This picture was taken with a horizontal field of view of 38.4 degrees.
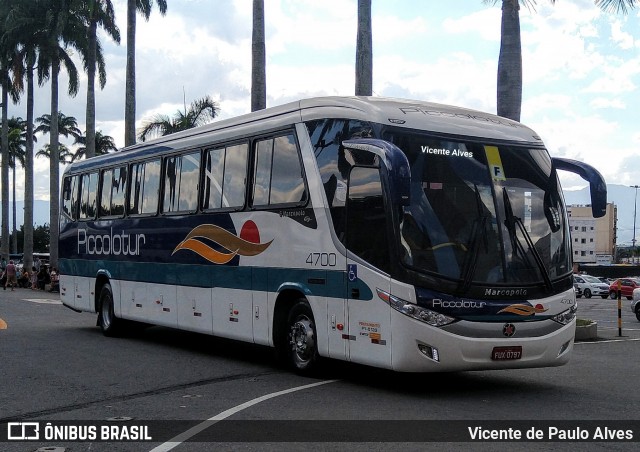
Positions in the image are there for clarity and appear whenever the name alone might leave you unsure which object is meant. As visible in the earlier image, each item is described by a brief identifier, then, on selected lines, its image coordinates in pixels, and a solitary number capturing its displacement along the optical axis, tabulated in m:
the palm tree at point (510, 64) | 20.08
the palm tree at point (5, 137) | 55.22
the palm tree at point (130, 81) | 36.31
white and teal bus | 11.09
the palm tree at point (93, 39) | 45.53
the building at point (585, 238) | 185.88
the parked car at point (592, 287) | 57.38
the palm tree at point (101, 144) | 81.94
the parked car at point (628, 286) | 52.80
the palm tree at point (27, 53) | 49.84
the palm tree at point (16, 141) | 88.44
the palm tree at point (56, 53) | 48.53
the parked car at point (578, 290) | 57.91
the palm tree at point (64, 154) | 90.56
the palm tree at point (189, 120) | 39.44
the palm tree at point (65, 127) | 82.47
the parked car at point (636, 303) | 29.38
